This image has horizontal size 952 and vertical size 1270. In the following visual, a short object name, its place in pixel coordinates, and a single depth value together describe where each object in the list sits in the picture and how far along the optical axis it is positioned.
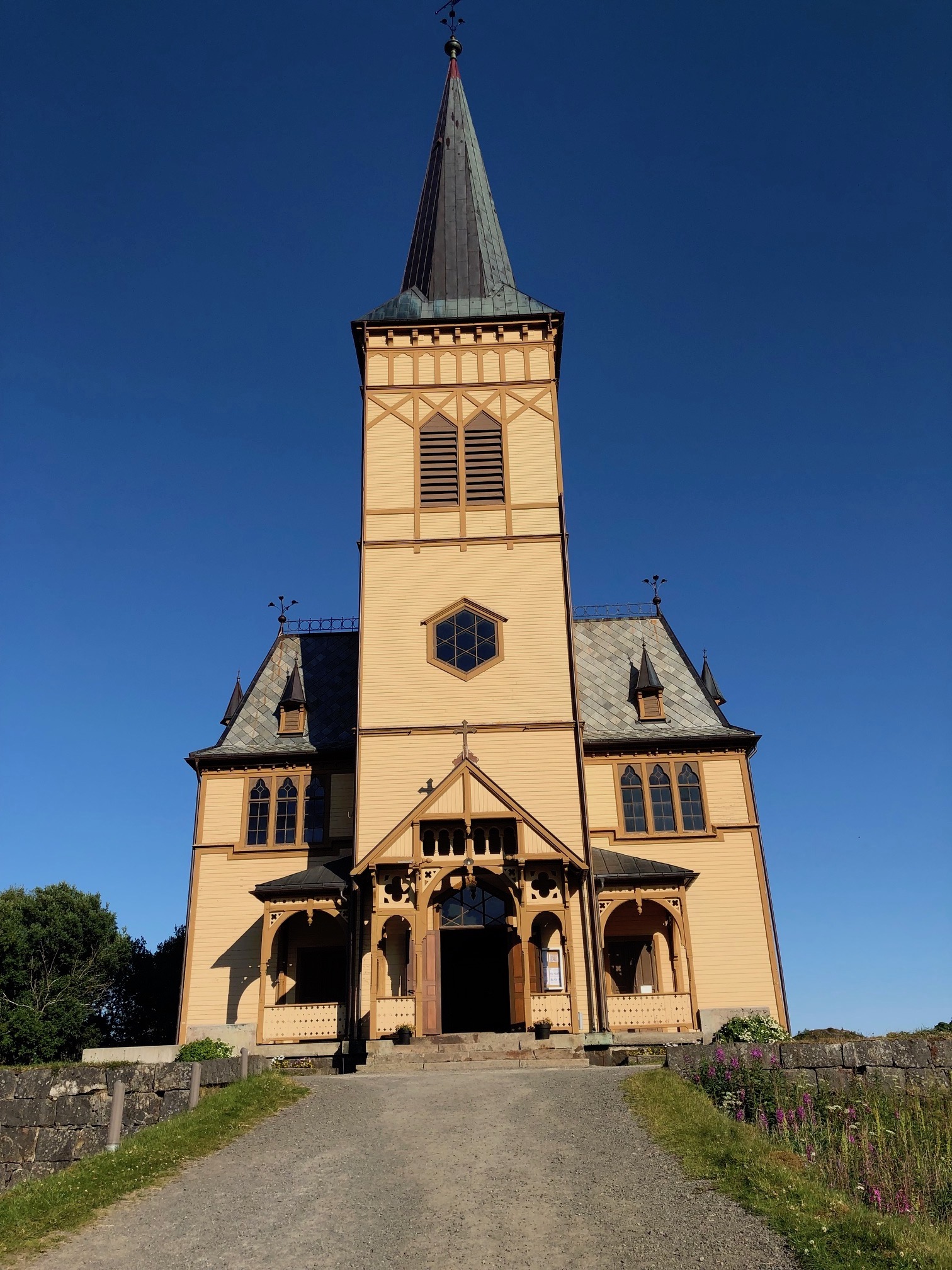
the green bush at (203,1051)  18.70
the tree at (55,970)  31.97
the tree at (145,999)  36.66
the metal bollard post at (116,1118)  11.69
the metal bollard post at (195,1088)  13.59
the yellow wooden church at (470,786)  23.41
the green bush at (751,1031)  18.83
